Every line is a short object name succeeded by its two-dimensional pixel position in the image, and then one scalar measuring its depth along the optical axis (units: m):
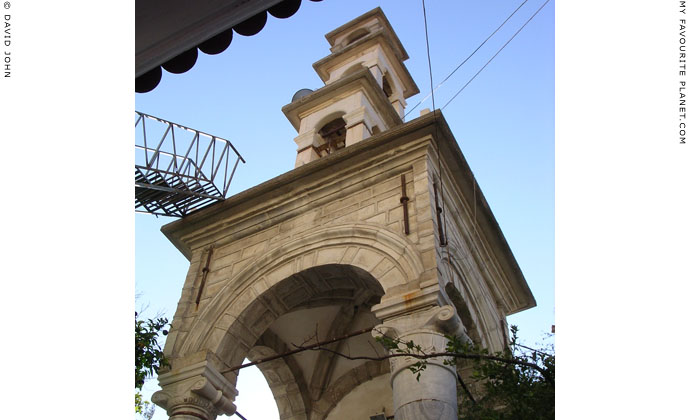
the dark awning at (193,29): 4.54
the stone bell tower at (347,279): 8.73
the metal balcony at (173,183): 11.07
